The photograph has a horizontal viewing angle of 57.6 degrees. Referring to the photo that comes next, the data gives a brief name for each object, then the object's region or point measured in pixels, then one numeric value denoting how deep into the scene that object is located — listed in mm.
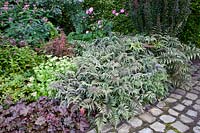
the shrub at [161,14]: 2749
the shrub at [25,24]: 2980
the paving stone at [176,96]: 2504
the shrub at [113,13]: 3484
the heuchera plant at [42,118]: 1962
